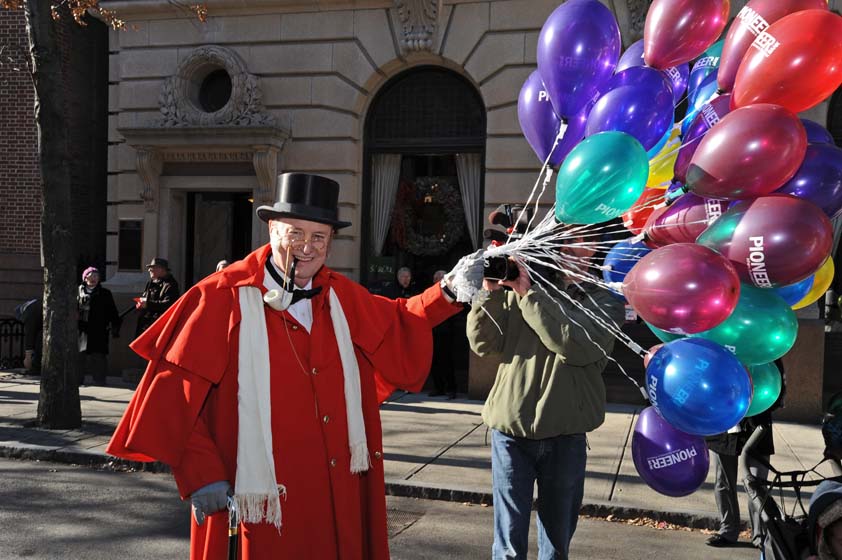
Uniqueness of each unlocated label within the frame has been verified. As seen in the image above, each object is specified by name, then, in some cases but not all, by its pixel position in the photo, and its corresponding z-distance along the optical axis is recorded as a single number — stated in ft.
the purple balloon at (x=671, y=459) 9.66
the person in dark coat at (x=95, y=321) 36.99
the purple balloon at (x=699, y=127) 9.87
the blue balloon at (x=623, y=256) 10.52
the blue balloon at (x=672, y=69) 12.09
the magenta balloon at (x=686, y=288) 8.00
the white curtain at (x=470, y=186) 38.11
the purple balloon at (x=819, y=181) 8.84
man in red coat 9.11
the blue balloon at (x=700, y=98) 10.97
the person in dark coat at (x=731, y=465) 15.78
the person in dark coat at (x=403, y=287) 35.70
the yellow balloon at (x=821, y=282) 10.21
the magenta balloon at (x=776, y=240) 8.04
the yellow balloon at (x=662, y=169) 11.00
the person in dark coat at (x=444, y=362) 35.04
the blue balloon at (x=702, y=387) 8.19
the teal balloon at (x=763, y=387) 9.85
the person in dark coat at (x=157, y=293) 35.53
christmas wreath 38.68
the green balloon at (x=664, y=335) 9.75
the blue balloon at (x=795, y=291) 9.54
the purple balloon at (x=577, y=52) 10.69
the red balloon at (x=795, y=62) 8.61
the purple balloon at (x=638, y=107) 9.98
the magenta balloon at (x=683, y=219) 9.05
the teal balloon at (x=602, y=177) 9.21
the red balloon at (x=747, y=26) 9.24
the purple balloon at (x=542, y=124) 11.39
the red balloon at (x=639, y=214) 10.69
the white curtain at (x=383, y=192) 39.32
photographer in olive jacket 11.68
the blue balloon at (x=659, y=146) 11.07
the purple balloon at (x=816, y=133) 9.65
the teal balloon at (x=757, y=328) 8.73
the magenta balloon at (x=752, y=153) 8.29
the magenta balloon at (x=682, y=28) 10.05
